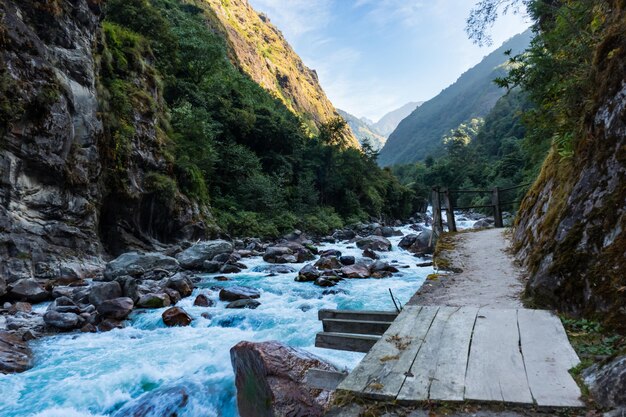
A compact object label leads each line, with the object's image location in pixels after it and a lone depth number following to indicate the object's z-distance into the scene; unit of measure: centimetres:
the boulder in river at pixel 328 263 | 1400
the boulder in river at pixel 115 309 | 837
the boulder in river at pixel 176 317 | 810
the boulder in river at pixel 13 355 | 577
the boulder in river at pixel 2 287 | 901
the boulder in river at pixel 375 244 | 1969
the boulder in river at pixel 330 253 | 1771
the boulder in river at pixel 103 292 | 889
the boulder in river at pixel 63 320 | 760
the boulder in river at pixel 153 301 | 916
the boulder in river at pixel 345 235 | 2764
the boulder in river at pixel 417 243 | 1728
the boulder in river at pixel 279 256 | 1639
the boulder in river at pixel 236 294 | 991
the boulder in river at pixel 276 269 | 1417
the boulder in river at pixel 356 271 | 1273
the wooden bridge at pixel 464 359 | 209
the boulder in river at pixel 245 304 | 927
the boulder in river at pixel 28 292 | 931
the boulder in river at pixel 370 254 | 1692
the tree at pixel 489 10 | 830
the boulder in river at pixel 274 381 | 374
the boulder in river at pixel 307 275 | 1248
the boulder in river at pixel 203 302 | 952
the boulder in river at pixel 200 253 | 1483
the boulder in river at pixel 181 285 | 1052
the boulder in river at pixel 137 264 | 1188
